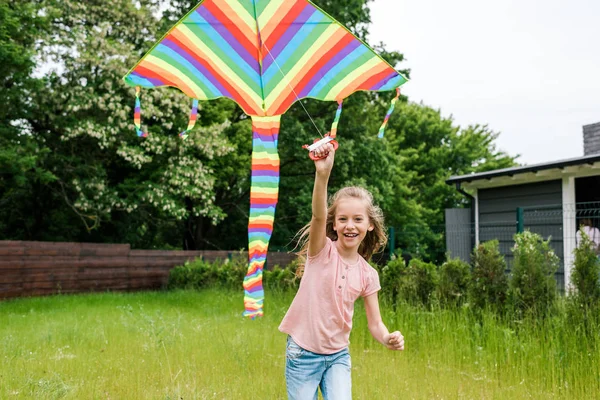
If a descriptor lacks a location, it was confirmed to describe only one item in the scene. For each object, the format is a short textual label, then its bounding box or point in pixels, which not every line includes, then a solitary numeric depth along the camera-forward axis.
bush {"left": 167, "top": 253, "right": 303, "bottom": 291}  10.20
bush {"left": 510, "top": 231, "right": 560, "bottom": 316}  5.77
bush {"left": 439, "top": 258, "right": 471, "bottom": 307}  6.66
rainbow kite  4.87
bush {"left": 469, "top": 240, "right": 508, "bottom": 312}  6.14
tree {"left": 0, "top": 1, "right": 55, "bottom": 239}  10.73
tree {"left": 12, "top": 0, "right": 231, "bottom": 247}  13.28
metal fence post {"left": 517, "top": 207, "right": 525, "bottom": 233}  8.89
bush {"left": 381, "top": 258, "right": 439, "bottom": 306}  6.99
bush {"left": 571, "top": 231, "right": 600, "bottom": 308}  5.39
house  9.90
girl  2.59
